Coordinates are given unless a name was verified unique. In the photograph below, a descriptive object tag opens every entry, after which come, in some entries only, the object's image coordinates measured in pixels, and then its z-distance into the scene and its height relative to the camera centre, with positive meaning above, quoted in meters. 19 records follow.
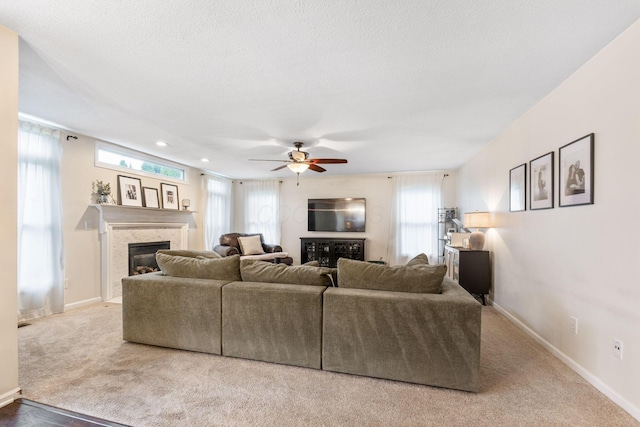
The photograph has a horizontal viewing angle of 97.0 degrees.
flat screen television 6.90 -0.12
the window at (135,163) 4.35 +0.80
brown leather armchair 6.02 -0.83
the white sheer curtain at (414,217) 6.41 -0.16
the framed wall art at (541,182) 2.64 +0.28
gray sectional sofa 2.02 -0.87
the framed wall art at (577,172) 2.12 +0.31
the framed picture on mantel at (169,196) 5.36 +0.25
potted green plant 4.18 +0.26
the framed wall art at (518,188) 3.09 +0.26
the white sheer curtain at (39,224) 3.37 -0.19
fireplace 4.69 -0.83
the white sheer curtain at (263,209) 7.38 +0.01
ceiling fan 4.14 +0.71
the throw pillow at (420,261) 2.62 -0.48
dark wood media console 6.73 -0.96
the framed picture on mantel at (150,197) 4.94 +0.20
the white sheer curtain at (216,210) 6.51 -0.03
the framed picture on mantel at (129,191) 4.53 +0.29
